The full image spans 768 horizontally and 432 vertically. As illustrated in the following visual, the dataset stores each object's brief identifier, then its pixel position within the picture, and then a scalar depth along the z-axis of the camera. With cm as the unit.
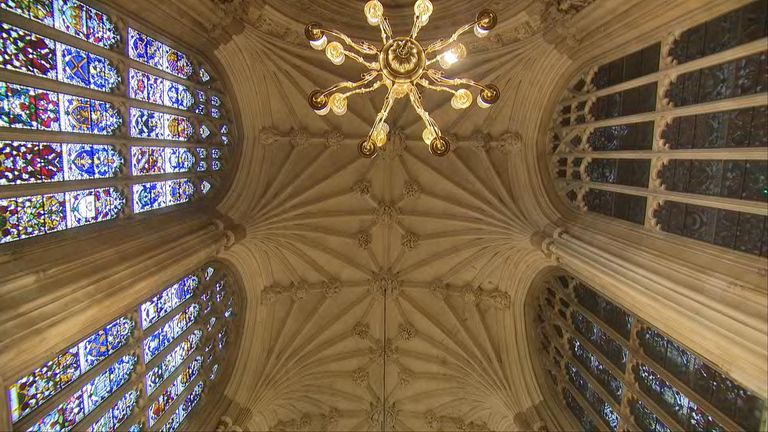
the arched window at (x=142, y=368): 718
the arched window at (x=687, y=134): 685
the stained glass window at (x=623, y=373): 734
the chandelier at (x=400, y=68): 666
